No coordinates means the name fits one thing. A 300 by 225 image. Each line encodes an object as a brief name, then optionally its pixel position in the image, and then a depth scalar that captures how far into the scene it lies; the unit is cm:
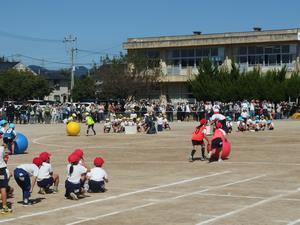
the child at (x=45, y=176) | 1516
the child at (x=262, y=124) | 3842
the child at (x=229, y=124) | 3620
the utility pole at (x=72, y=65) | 8584
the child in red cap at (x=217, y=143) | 2214
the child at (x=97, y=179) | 1541
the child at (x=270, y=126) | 3881
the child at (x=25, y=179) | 1384
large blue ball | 2557
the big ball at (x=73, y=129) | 3562
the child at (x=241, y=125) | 3762
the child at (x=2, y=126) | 2473
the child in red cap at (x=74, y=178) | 1455
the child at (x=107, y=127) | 3884
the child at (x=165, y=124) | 4024
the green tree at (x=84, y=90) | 10018
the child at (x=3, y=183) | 1296
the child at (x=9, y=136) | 2408
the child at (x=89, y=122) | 3525
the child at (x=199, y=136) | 2225
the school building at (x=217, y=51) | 6994
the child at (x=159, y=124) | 3894
